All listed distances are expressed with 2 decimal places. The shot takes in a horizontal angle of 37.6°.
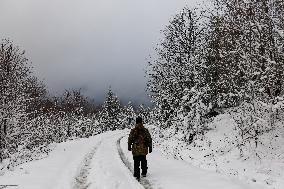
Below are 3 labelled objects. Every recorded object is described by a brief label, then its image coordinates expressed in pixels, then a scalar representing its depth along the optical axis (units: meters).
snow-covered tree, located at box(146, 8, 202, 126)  36.84
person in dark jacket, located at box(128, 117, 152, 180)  14.66
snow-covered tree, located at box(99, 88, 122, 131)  88.38
